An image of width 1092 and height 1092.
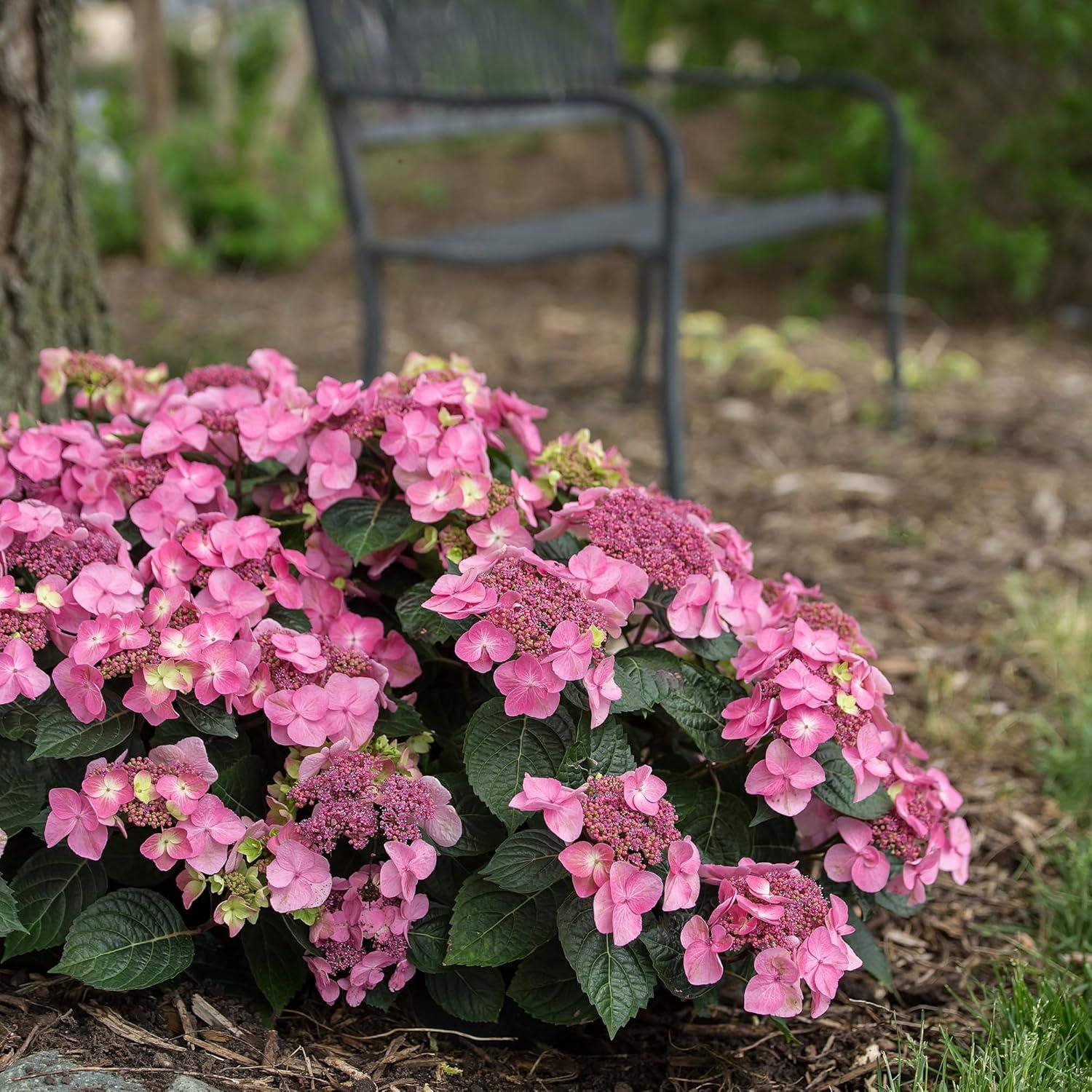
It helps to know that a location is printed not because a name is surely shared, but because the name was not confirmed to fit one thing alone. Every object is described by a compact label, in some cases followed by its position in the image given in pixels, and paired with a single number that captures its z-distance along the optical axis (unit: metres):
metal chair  2.83
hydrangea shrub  1.21
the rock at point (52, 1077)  1.14
